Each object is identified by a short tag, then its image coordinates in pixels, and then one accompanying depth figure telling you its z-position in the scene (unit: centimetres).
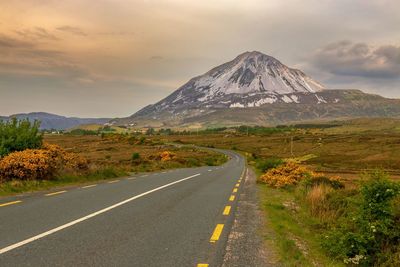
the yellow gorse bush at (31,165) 1741
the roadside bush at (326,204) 1132
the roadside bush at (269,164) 3315
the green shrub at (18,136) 1991
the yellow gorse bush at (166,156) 5156
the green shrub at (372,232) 726
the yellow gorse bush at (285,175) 2030
